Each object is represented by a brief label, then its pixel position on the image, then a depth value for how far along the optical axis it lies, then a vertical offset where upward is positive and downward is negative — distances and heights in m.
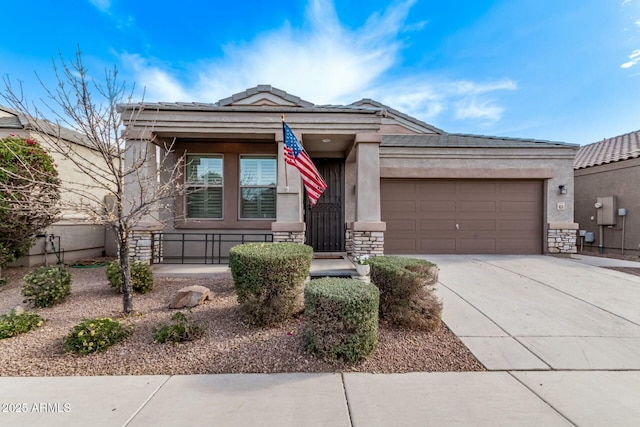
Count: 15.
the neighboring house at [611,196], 9.45 +0.82
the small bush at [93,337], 3.11 -1.40
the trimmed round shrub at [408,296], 3.72 -1.07
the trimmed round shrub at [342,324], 2.98 -1.16
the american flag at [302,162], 5.48 +1.04
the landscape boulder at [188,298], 4.48 -1.35
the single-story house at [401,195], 8.23 +0.69
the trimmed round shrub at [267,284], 3.71 -0.91
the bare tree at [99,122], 3.85 +1.26
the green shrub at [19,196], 5.79 +0.31
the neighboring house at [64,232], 7.56 -0.58
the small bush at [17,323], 3.48 -1.42
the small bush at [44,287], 4.43 -1.19
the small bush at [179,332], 3.32 -1.41
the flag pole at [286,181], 6.71 +0.83
